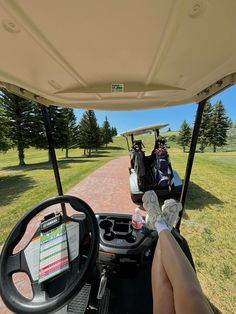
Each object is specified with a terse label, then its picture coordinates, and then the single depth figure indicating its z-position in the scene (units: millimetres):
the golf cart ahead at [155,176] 3607
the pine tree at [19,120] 12613
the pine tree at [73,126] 20131
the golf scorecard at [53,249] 762
